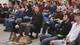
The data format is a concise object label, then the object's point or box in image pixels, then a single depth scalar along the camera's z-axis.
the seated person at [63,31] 5.19
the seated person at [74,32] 4.28
